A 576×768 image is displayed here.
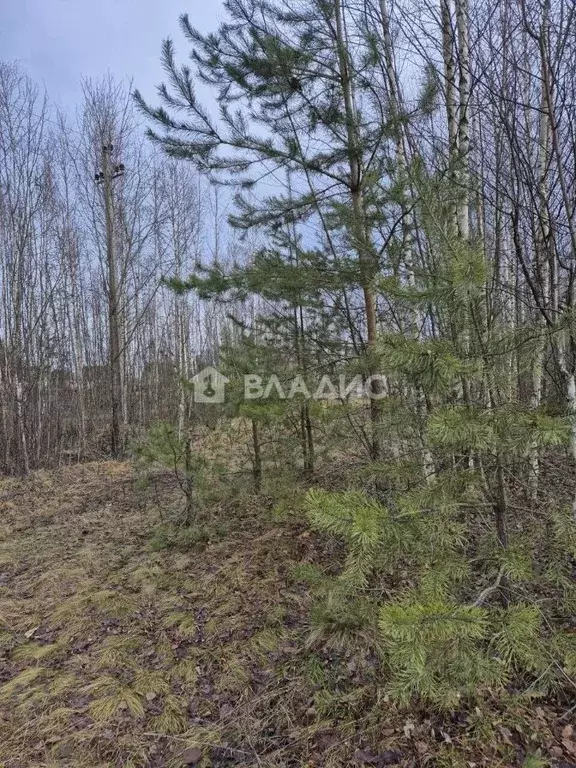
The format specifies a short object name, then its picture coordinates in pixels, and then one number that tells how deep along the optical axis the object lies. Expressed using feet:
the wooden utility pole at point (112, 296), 28.91
